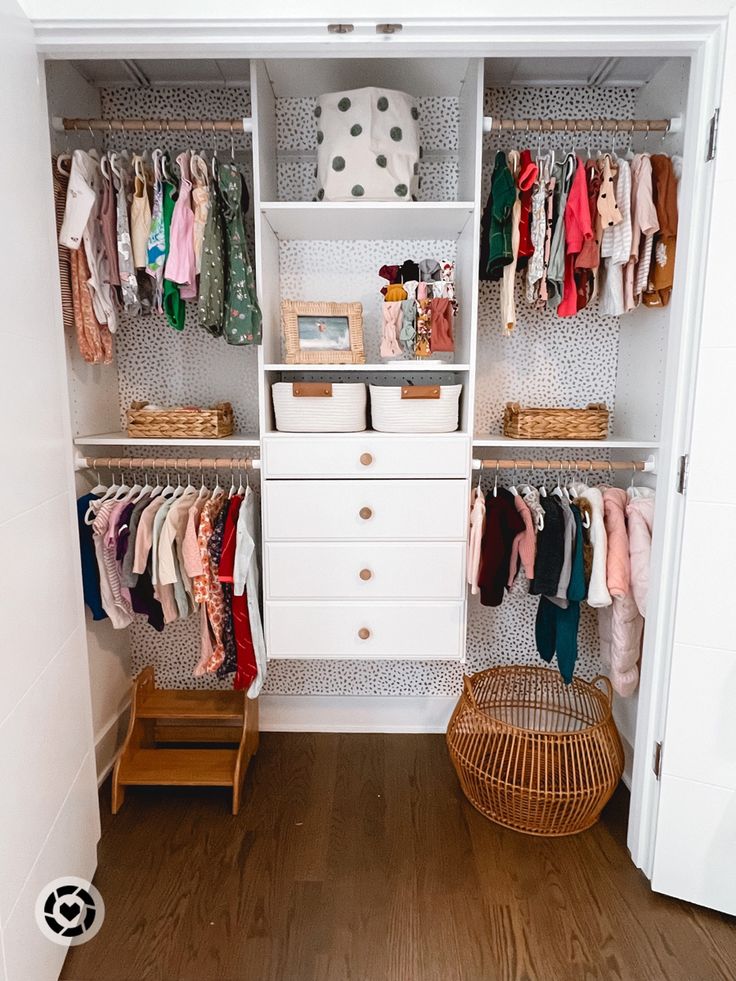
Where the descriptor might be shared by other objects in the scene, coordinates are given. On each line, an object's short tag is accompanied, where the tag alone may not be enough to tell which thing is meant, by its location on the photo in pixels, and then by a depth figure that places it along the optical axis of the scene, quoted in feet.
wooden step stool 6.88
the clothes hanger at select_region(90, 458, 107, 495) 6.89
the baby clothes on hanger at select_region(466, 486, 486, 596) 6.62
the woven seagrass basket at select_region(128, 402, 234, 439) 6.76
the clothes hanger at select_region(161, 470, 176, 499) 6.99
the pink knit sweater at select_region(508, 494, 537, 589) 6.59
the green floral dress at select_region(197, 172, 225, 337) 6.15
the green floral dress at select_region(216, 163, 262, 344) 6.27
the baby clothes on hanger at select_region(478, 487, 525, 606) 6.61
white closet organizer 6.29
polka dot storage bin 6.24
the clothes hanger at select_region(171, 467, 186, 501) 6.86
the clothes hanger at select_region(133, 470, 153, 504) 6.79
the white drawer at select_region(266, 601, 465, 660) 6.72
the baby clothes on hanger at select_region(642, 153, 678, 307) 6.17
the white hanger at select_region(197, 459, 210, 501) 6.87
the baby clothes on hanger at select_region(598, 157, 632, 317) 6.21
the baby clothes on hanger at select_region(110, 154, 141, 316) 6.23
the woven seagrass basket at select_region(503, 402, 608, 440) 6.75
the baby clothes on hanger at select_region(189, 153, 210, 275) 6.18
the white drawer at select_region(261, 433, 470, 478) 6.43
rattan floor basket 6.51
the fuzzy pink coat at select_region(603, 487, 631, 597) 6.47
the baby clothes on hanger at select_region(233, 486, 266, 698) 6.49
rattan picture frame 6.59
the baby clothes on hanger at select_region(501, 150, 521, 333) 6.38
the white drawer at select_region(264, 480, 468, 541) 6.48
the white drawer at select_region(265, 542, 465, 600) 6.59
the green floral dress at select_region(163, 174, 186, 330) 6.27
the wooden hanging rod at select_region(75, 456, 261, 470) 6.57
